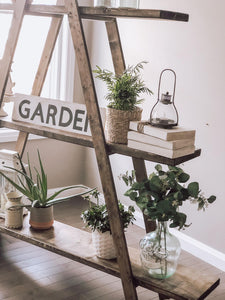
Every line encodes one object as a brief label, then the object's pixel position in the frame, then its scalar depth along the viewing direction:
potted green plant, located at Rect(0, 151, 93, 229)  2.60
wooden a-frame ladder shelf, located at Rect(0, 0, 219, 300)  2.06
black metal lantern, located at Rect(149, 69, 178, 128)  2.05
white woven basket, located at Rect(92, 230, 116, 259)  2.33
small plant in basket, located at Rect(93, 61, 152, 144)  2.12
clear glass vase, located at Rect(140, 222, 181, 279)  2.10
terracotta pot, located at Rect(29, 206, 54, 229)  2.61
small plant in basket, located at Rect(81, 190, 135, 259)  2.33
